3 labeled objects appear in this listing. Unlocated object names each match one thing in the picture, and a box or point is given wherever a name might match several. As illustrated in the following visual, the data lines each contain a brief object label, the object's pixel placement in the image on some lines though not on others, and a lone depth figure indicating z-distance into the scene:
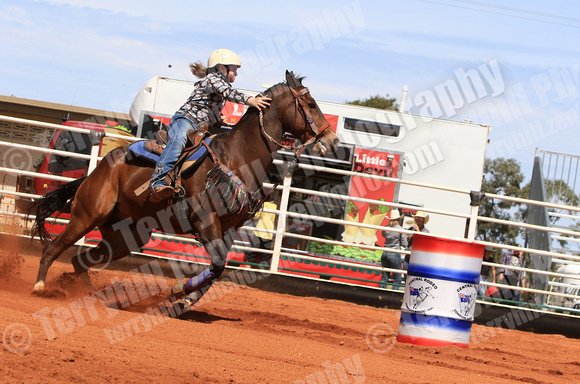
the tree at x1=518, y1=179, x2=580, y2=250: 32.03
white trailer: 29.72
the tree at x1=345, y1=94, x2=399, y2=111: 82.00
